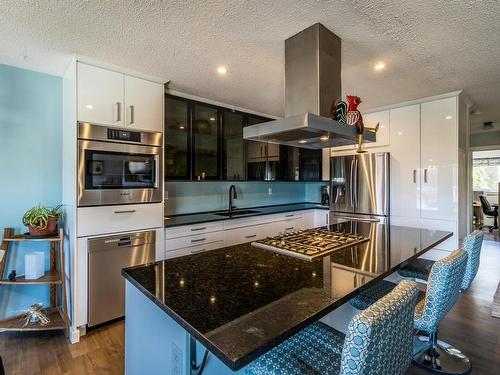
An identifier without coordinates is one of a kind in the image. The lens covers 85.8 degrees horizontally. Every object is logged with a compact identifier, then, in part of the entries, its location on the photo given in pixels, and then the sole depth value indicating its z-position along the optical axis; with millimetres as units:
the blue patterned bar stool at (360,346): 757
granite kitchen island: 822
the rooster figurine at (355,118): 1930
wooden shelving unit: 2191
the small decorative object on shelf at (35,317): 2260
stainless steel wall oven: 2293
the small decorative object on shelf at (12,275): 2258
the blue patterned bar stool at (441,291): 1418
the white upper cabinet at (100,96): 2275
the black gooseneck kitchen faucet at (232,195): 3871
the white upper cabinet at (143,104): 2525
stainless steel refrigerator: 3611
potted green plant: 2285
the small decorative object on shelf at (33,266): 2275
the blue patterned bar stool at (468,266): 1872
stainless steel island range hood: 1788
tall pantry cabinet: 3150
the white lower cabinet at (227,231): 2842
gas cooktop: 1611
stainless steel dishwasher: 2332
